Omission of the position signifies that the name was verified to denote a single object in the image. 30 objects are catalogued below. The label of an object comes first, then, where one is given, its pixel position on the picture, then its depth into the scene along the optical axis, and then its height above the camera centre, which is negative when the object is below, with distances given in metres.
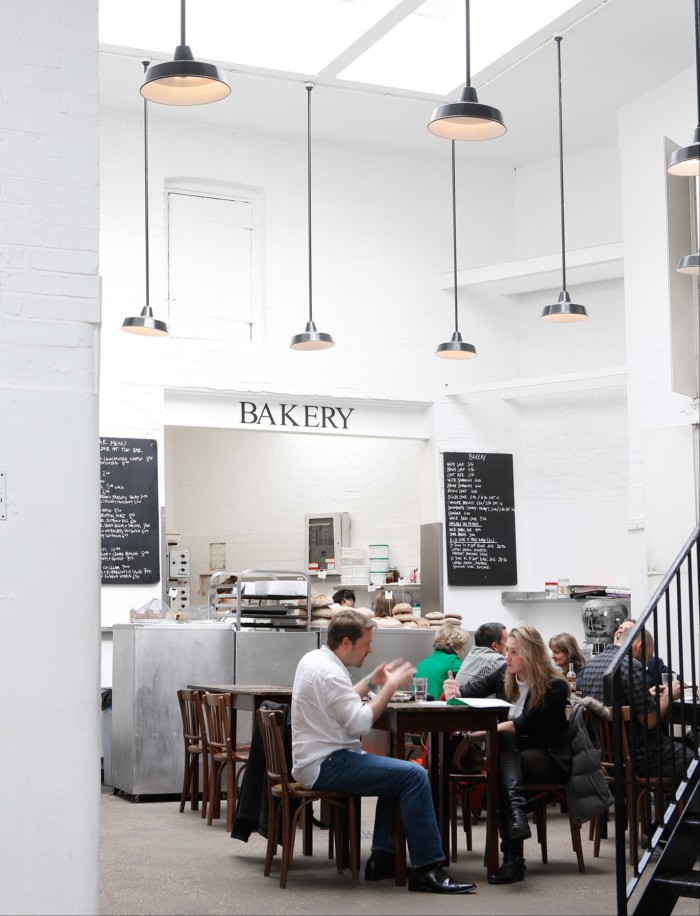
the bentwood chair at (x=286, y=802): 5.57 -1.23
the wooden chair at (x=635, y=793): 4.80 -1.20
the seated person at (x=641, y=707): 5.94 -0.91
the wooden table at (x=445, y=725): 5.60 -0.87
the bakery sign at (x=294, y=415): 11.20 +1.24
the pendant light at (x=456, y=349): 10.27 +1.67
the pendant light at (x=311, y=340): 9.60 +1.66
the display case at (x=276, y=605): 8.85 -0.46
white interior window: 11.13 +2.66
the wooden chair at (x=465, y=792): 6.36 -1.37
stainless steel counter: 8.39 -0.93
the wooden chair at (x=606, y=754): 6.58 -1.22
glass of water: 5.96 -0.74
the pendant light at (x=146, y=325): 9.25 +1.73
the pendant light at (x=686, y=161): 6.73 +2.17
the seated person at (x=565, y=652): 8.32 -0.79
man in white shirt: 5.39 -1.00
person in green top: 7.53 -0.75
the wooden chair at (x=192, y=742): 7.73 -1.31
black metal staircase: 4.64 -1.19
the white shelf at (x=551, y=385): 10.91 +1.51
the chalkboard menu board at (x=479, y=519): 11.85 +0.23
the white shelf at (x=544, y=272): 11.03 +2.61
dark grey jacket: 5.78 -1.18
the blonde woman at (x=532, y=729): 5.83 -0.94
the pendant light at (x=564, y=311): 9.42 +1.83
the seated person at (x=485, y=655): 7.00 -0.68
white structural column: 4.02 +0.32
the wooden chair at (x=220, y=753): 7.10 -1.28
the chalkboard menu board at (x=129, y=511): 10.43 +0.31
